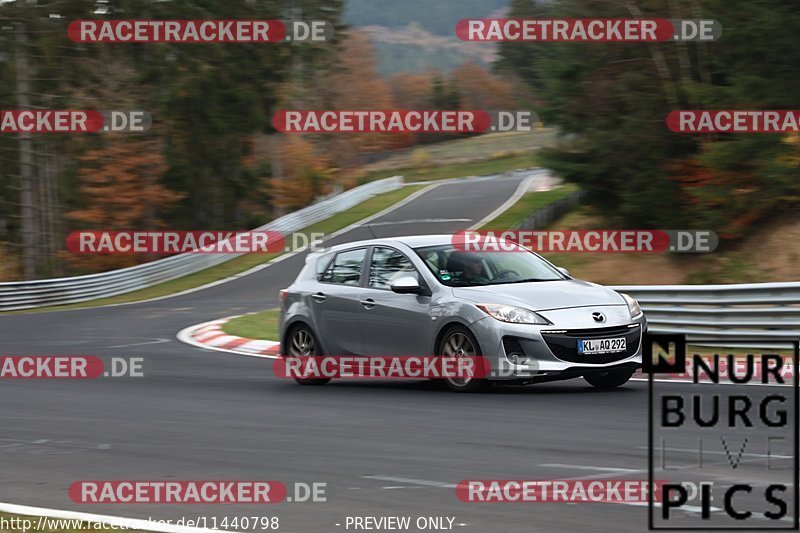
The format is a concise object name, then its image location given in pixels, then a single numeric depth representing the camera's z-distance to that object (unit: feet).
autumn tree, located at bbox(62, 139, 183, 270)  171.83
